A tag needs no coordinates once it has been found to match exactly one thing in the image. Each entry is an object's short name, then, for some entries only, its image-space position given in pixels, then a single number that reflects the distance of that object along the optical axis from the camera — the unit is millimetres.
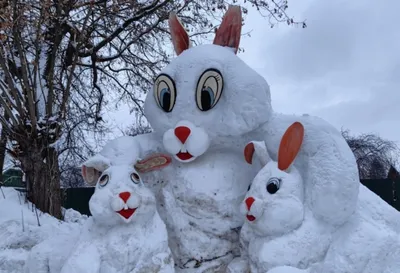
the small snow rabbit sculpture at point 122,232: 3225
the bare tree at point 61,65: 6270
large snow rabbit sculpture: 3359
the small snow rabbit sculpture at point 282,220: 3025
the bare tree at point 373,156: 21266
